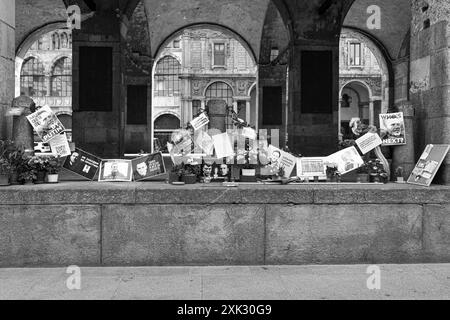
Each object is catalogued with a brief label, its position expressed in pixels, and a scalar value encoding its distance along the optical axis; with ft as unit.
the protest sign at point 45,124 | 20.92
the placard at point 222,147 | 21.48
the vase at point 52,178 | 20.62
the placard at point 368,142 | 21.58
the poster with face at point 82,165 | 21.68
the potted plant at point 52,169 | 20.66
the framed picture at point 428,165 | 19.90
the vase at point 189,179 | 20.38
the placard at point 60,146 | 21.57
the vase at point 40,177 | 20.54
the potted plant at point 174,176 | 20.58
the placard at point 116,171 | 21.21
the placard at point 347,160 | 21.43
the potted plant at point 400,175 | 21.52
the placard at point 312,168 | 21.27
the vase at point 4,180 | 19.10
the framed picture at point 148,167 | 21.65
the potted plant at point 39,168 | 20.39
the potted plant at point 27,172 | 20.02
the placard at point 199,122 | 22.30
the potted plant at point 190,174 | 20.39
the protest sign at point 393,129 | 21.72
